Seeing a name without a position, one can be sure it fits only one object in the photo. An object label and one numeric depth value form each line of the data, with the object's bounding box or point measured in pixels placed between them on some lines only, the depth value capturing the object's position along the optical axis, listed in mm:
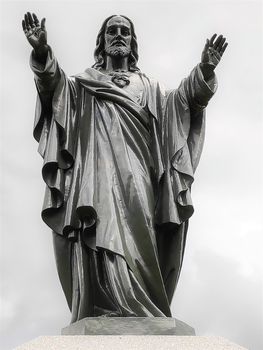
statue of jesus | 7711
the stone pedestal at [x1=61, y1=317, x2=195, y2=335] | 6832
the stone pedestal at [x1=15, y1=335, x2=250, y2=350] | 6070
